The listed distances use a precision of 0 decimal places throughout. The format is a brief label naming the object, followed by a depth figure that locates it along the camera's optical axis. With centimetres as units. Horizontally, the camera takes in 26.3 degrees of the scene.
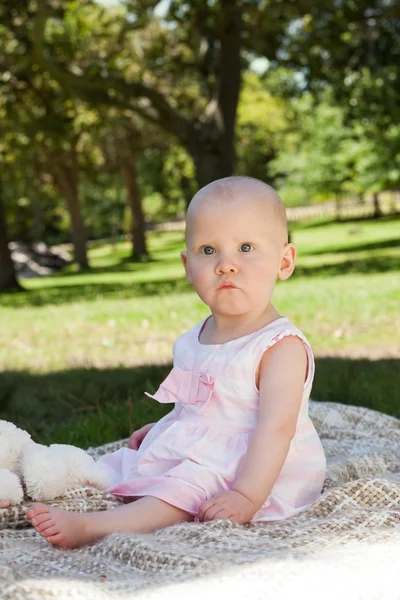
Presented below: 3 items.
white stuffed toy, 258
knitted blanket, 176
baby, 252
